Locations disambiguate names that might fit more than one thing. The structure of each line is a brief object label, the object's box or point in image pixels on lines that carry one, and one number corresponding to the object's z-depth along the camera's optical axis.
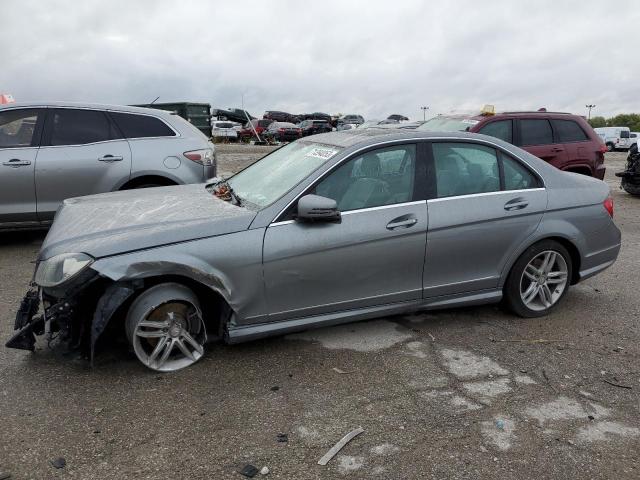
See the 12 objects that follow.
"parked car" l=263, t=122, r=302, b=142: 32.53
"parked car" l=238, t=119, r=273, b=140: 35.28
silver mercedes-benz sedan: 3.40
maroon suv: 8.36
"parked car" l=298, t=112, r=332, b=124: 44.81
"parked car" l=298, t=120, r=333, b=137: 34.98
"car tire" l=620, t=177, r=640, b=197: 11.76
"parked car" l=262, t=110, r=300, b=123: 45.87
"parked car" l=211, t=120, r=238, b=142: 33.25
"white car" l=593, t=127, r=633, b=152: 35.94
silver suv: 6.15
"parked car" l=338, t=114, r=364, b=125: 45.14
